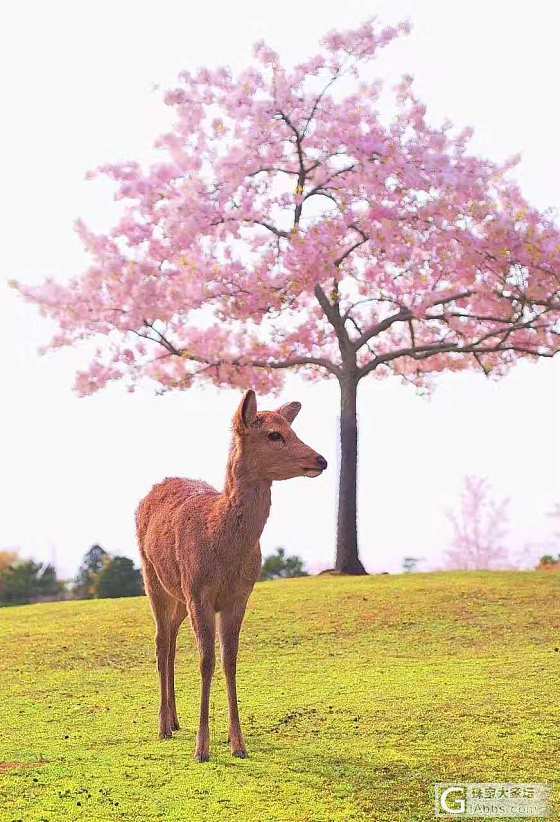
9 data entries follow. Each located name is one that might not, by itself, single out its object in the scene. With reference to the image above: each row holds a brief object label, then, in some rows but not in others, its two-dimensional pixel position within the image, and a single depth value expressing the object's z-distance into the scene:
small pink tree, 41.09
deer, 6.72
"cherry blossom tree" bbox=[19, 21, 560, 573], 20.05
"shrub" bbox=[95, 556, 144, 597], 20.27
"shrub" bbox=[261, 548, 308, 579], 21.97
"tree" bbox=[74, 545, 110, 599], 20.88
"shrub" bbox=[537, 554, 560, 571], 22.29
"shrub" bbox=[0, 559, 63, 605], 20.88
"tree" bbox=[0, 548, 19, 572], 21.33
